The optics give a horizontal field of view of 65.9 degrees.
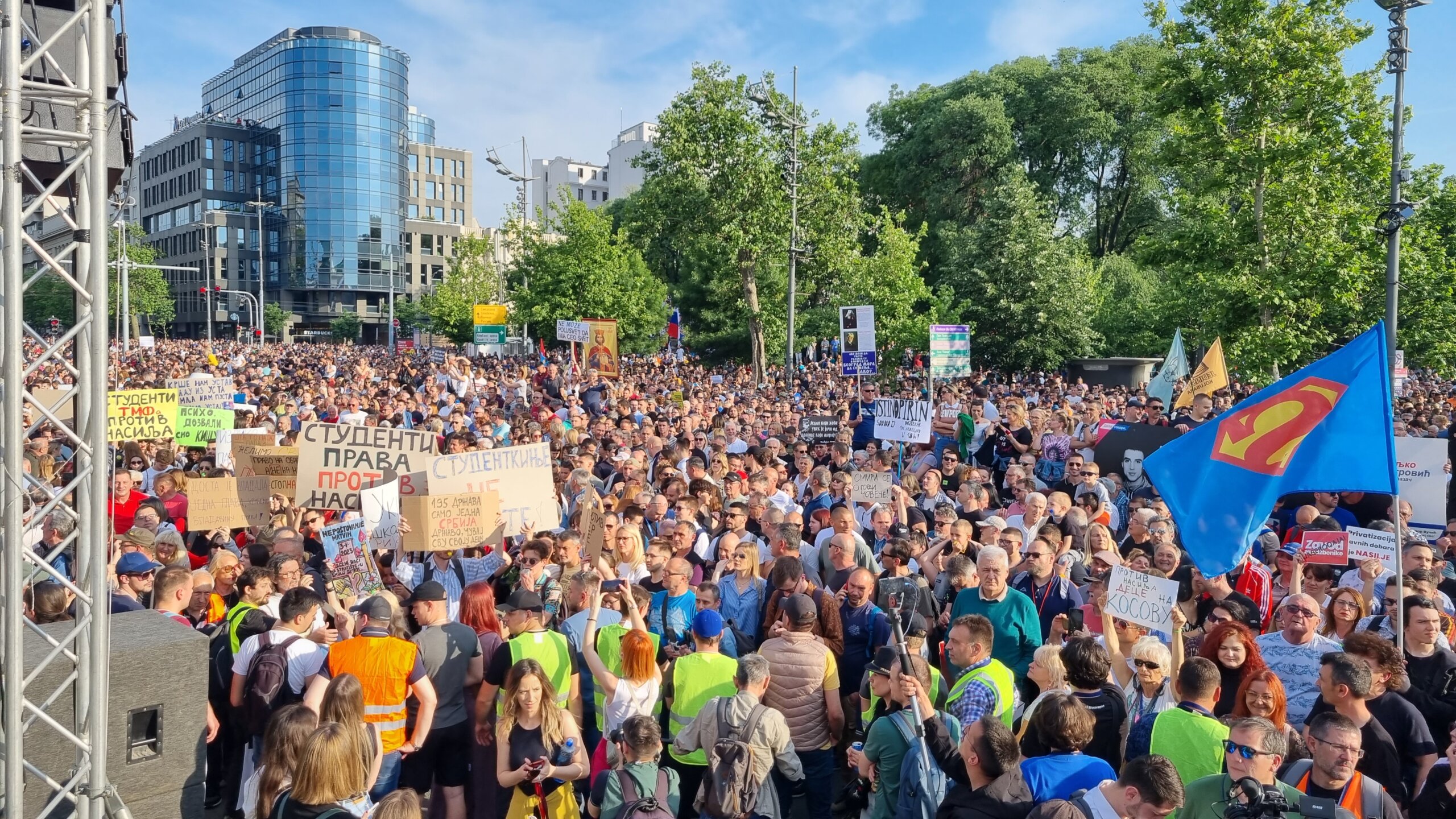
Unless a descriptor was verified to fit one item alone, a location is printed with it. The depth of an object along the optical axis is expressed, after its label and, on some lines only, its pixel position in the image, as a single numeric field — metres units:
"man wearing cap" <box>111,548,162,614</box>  7.30
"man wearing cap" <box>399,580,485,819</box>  5.91
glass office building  107.31
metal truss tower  4.36
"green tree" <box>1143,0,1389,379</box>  19.05
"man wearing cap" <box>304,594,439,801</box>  5.64
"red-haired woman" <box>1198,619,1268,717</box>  5.37
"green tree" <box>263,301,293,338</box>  102.00
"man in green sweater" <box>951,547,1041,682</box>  6.79
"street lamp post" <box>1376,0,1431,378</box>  14.52
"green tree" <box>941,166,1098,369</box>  31.73
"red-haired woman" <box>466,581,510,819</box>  5.80
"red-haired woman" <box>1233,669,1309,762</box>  5.02
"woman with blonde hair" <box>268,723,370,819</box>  4.37
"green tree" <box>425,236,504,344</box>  60.03
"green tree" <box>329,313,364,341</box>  106.94
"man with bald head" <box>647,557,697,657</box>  6.89
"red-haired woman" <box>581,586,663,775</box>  5.74
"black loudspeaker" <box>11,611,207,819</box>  4.80
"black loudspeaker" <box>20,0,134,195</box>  4.80
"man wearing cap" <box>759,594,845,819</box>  5.97
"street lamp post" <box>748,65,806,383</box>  26.11
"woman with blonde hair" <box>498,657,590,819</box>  5.41
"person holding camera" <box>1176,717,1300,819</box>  4.11
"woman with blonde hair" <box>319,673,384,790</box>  4.88
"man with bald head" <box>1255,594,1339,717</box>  5.77
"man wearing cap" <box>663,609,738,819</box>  5.71
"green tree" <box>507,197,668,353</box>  41.72
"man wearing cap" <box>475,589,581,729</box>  5.88
